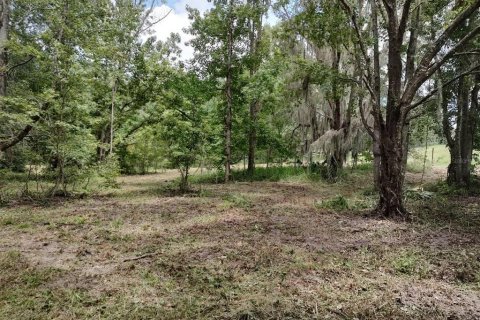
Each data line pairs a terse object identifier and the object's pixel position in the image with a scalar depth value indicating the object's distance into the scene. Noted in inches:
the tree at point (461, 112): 427.2
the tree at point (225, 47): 539.5
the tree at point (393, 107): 262.1
